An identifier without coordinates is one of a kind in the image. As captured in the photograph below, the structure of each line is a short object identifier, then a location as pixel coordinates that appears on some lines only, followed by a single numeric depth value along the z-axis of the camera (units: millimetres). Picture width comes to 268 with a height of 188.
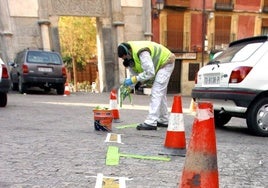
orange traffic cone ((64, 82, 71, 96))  15319
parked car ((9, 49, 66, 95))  13836
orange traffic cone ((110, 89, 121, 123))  6939
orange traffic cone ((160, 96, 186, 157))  4062
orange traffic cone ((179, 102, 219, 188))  2430
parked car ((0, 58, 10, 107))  8164
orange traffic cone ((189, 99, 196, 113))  9898
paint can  5402
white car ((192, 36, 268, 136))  5559
